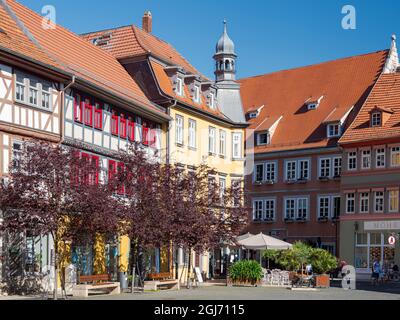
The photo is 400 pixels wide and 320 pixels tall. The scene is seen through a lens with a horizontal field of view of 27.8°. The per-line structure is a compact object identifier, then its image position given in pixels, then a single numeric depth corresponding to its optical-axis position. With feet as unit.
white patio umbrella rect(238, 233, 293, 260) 139.74
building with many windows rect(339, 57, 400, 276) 175.01
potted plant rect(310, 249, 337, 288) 144.15
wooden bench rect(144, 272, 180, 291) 114.73
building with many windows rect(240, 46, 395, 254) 197.16
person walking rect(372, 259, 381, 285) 156.66
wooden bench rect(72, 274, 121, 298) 97.76
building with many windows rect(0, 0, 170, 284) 98.78
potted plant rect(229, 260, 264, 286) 133.28
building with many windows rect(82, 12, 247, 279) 144.97
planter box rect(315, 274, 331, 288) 128.16
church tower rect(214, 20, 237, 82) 184.14
